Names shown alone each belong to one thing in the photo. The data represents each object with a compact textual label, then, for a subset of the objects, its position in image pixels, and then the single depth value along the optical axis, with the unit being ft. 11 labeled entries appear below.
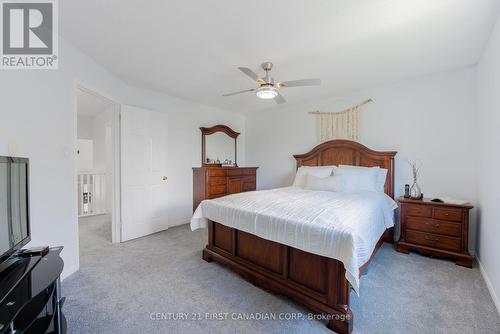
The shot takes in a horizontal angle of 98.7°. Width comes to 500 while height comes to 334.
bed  5.22
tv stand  3.07
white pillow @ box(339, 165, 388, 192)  10.69
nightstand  8.29
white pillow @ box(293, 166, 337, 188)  12.16
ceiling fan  8.32
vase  9.80
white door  10.96
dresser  13.67
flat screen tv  3.92
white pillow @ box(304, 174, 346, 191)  10.61
